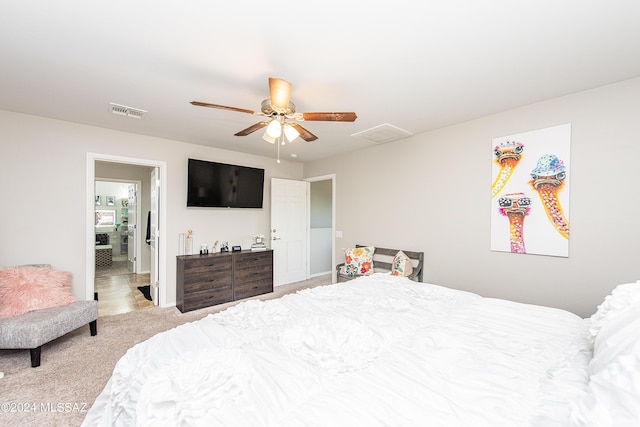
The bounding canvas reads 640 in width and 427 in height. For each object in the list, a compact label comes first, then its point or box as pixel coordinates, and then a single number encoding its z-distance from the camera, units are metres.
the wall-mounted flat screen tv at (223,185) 4.02
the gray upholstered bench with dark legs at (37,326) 2.30
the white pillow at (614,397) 0.69
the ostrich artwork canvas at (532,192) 2.51
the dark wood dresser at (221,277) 3.71
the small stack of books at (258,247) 4.58
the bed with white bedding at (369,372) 0.83
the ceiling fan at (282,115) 1.93
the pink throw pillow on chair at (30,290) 2.53
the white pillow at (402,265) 3.48
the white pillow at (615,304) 1.12
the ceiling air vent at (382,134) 3.29
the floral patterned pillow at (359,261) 3.94
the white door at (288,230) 4.96
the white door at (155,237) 3.96
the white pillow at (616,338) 0.91
